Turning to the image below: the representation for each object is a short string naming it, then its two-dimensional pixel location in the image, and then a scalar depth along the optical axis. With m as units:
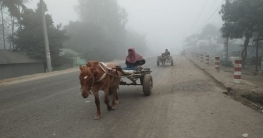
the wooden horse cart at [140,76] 7.13
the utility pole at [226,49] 23.99
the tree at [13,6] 33.06
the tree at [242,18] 18.79
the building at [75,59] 34.25
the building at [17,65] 23.05
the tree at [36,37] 27.78
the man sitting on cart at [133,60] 8.34
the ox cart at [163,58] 21.98
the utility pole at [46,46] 23.27
